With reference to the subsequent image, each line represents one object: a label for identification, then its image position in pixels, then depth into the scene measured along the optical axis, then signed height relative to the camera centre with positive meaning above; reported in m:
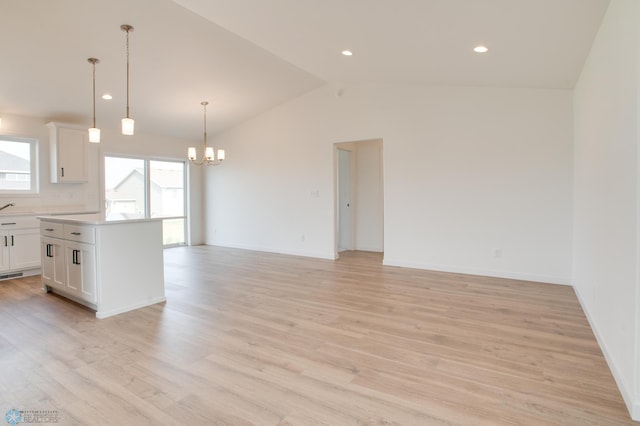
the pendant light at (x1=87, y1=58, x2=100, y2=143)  3.74 +0.78
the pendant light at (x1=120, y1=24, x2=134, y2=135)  3.51 +0.81
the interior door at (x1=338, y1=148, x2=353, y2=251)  7.35 +0.01
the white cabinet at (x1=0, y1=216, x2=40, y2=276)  4.95 -0.54
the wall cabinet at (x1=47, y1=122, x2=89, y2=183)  5.57 +0.88
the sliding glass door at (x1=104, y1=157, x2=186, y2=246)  6.86 +0.33
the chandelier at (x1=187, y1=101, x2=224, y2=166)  5.52 +0.85
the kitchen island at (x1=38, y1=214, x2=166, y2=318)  3.43 -0.57
